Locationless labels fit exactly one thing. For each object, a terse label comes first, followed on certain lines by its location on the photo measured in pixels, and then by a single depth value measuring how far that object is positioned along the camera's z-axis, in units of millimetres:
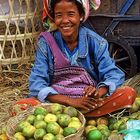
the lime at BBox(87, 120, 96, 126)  3738
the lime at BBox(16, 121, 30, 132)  3247
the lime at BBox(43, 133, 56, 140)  3055
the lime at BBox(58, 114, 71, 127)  3277
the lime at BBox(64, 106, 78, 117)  3395
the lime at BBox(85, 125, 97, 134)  3516
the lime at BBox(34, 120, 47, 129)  3209
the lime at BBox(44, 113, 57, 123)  3293
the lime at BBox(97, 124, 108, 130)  3550
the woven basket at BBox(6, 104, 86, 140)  3128
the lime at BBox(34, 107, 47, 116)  3367
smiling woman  3639
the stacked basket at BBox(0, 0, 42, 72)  5186
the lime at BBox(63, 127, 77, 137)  3125
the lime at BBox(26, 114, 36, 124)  3321
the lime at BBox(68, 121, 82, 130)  3260
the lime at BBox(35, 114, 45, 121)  3288
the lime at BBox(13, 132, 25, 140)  3180
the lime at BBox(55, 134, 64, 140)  3081
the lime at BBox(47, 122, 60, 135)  3143
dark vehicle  4805
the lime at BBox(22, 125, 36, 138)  3184
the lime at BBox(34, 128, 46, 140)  3100
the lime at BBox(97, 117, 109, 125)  3725
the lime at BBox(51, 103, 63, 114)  3414
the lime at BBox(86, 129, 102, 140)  3285
